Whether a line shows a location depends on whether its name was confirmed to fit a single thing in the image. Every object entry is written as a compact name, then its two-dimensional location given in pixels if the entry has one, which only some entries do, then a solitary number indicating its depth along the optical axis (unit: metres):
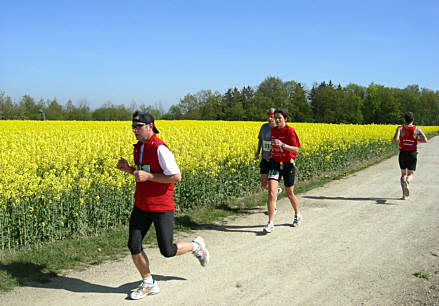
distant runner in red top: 10.46
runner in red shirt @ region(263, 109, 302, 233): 7.47
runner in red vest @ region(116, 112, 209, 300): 4.46
